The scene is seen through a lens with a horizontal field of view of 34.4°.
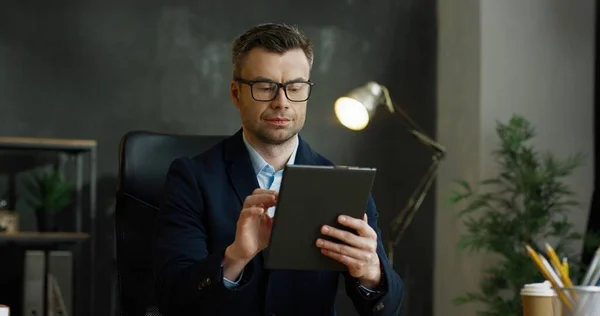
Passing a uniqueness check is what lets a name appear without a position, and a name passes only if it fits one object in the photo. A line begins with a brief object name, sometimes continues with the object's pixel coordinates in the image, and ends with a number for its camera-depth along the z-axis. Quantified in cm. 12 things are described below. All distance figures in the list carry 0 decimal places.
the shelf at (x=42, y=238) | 359
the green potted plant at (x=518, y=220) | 358
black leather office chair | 222
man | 183
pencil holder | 130
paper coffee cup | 148
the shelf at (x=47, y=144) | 363
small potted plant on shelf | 378
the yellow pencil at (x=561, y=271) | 139
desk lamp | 348
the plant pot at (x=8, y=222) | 369
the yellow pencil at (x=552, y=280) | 133
